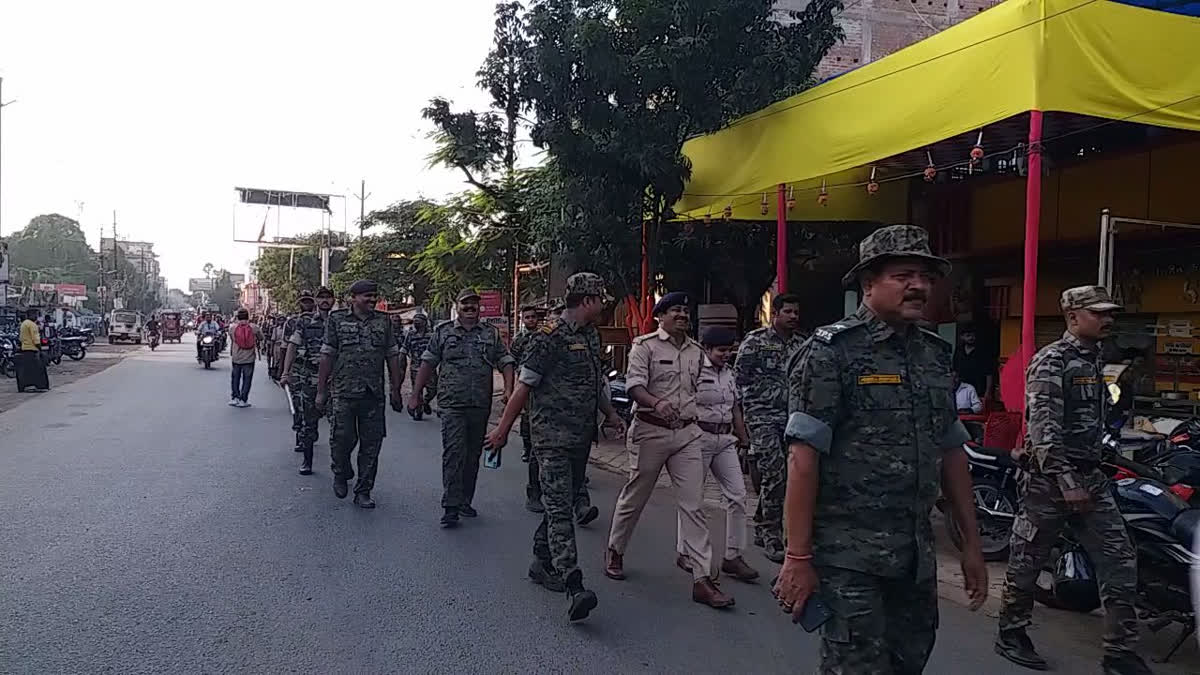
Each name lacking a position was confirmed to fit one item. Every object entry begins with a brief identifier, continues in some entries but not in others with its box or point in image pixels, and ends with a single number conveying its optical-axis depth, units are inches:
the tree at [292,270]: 2007.9
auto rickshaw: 2146.9
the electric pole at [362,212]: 1376.7
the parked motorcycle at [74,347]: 1200.8
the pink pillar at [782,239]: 378.0
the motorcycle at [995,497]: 256.7
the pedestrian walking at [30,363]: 742.5
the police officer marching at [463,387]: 281.9
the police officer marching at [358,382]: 305.6
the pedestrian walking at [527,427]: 313.0
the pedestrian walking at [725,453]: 228.5
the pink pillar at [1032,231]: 242.2
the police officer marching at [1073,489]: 169.2
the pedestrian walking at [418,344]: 596.5
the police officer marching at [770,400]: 251.9
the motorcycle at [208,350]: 1064.2
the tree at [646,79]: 406.3
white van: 1946.4
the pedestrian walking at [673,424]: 208.8
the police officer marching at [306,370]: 370.9
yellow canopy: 244.4
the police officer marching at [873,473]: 111.3
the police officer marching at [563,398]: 206.1
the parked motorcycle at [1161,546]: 180.1
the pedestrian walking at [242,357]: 601.6
